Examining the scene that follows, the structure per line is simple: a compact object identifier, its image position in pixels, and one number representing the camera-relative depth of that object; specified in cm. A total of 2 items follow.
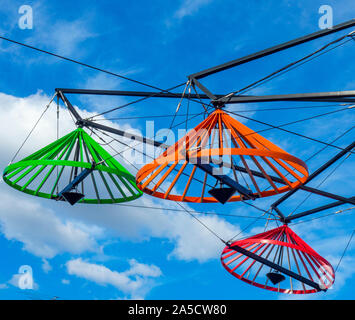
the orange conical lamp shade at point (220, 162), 1391
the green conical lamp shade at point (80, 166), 1716
